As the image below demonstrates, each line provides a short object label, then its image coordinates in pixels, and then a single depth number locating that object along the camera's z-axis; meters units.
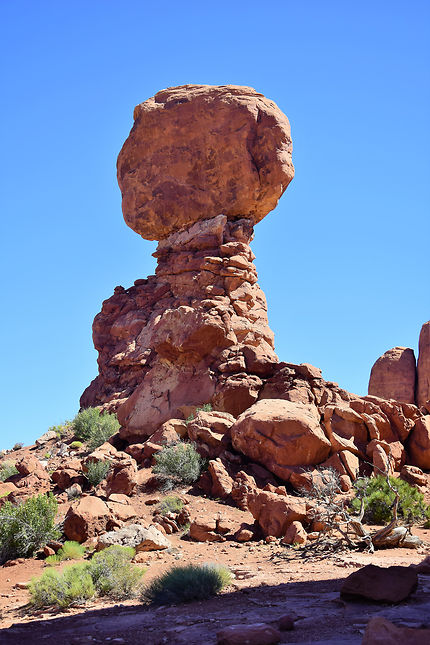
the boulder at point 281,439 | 14.43
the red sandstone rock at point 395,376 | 31.67
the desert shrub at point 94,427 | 20.08
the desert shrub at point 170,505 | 13.09
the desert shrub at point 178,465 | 14.55
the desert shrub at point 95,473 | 15.03
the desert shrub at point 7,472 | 17.26
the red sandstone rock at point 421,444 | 16.17
